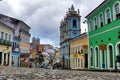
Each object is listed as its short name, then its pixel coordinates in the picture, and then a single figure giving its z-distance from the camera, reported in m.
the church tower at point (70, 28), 32.09
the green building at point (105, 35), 12.09
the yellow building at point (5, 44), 21.10
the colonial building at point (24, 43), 30.70
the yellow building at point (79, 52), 20.41
